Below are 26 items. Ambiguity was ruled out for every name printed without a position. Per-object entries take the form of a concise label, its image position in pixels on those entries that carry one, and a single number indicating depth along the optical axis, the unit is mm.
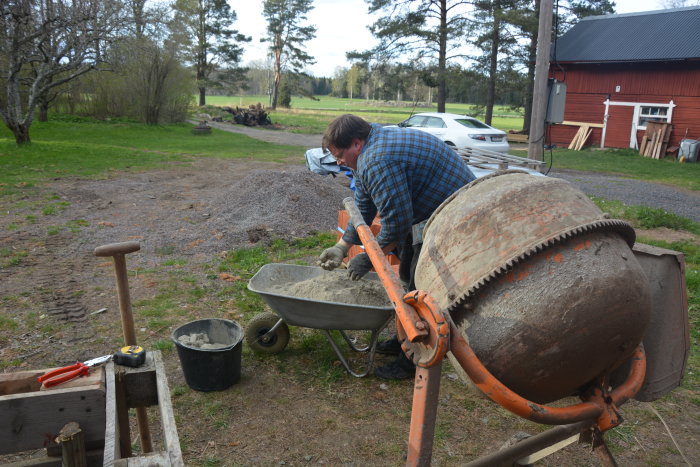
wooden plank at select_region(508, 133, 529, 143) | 23719
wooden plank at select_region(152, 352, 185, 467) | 1518
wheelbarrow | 3291
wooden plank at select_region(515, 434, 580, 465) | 2367
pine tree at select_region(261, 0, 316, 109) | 48156
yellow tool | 2109
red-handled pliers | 1916
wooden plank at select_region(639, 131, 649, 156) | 19203
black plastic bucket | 3445
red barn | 19312
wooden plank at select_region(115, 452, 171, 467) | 1474
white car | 14562
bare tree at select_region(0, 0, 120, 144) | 13984
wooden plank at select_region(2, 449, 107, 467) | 1875
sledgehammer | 2455
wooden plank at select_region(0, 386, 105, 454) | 1793
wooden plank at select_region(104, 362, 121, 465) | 1487
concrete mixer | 1714
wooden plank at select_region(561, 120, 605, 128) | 21641
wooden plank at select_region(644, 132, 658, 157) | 18922
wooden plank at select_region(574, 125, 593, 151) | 21703
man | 3012
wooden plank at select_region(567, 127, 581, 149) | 22000
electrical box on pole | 10016
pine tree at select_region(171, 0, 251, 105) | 42594
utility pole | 9844
